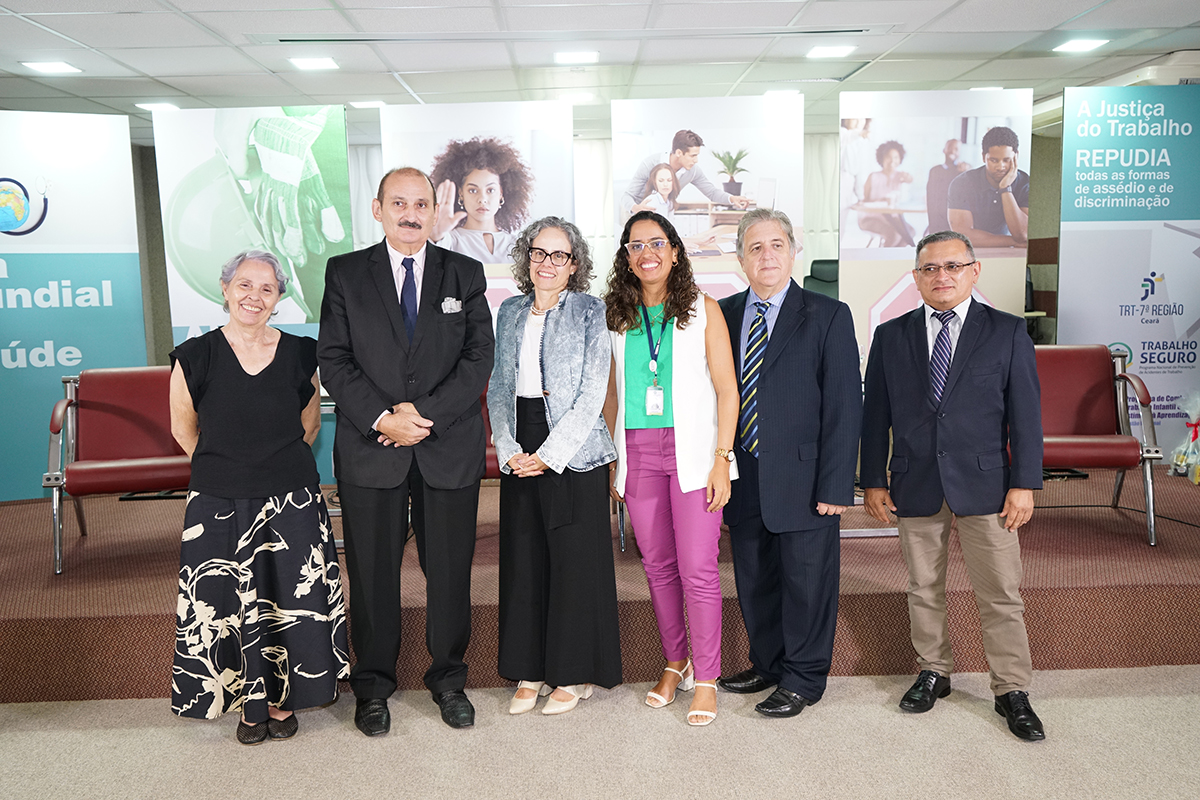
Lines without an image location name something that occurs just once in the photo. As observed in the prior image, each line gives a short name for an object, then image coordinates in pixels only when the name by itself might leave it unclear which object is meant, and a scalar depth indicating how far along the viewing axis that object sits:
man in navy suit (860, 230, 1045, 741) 2.63
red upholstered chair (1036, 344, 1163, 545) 4.18
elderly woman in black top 2.57
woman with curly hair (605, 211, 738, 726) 2.63
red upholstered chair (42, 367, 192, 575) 3.76
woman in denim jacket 2.63
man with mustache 2.63
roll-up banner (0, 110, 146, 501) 5.35
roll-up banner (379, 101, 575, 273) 5.16
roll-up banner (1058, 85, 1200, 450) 5.48
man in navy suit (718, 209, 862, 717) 2.70
